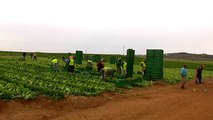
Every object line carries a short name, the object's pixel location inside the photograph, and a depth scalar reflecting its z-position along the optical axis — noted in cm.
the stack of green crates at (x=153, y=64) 1791
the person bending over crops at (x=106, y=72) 1578
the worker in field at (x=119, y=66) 1892
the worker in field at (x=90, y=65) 2050
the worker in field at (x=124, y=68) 1815
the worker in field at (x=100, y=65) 1774
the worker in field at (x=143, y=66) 1930
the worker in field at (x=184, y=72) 1523
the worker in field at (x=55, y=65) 1900
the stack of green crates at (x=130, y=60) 1709
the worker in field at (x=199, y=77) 1767
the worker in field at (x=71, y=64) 1827
